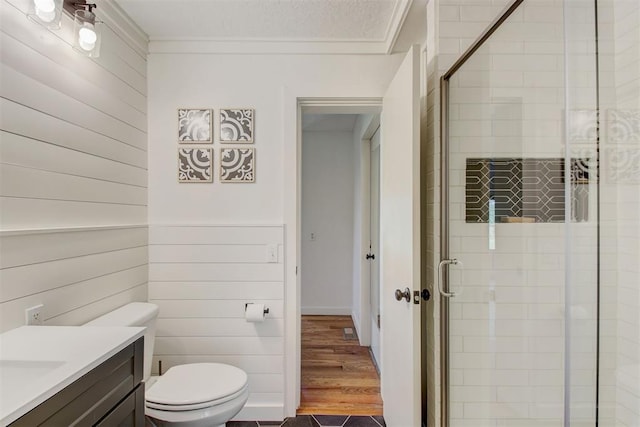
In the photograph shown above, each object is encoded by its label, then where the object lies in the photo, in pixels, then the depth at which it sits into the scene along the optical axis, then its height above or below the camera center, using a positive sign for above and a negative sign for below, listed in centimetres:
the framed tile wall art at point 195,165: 200 +30
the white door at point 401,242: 143 -14
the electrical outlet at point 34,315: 115 -37
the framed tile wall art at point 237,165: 199 +30
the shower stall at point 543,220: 109 -2
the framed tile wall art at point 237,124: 199 +56
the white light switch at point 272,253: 199 -24
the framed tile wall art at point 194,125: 199 +55
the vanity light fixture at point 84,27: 132 +77
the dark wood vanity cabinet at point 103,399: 77 -51
